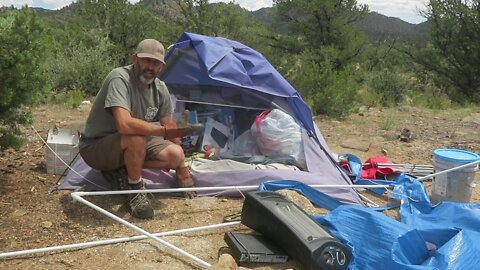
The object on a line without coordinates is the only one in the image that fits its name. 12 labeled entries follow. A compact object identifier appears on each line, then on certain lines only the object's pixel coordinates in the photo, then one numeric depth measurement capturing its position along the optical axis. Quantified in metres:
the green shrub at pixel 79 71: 8.25
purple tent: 3.43
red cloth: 4.00
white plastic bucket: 3.33
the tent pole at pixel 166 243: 2.30
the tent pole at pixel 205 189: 2.83
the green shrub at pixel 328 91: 7.10
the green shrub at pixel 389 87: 9.61
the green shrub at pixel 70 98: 6.59
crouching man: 2.91
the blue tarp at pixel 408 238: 2.22
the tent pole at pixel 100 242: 2.27
